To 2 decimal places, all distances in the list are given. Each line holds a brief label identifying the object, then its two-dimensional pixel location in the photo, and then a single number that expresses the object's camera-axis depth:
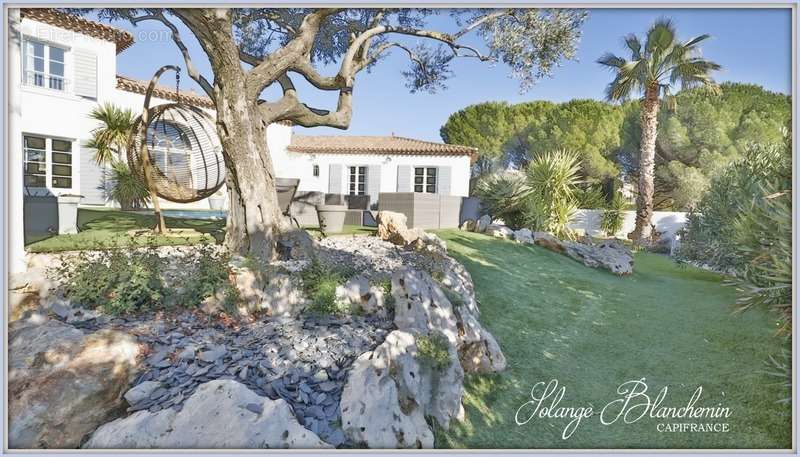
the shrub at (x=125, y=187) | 6.30
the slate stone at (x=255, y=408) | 2.38
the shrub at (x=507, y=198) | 9.52
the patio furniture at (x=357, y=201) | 11.32
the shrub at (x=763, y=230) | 2.59
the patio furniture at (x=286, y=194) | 7.07
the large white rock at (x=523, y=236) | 7.91
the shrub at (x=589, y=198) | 9.75
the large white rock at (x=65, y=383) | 2.43
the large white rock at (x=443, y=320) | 3.42
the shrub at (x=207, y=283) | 3.69
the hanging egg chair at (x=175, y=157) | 5.73
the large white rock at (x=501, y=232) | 8.20
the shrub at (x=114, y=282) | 3.44
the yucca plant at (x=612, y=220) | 9.71
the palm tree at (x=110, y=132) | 6.18
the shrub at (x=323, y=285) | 3.86
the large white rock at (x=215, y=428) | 2.33
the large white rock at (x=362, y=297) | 3.90
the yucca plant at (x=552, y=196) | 9.05
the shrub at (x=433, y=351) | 2.87
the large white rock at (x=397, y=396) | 2.50
